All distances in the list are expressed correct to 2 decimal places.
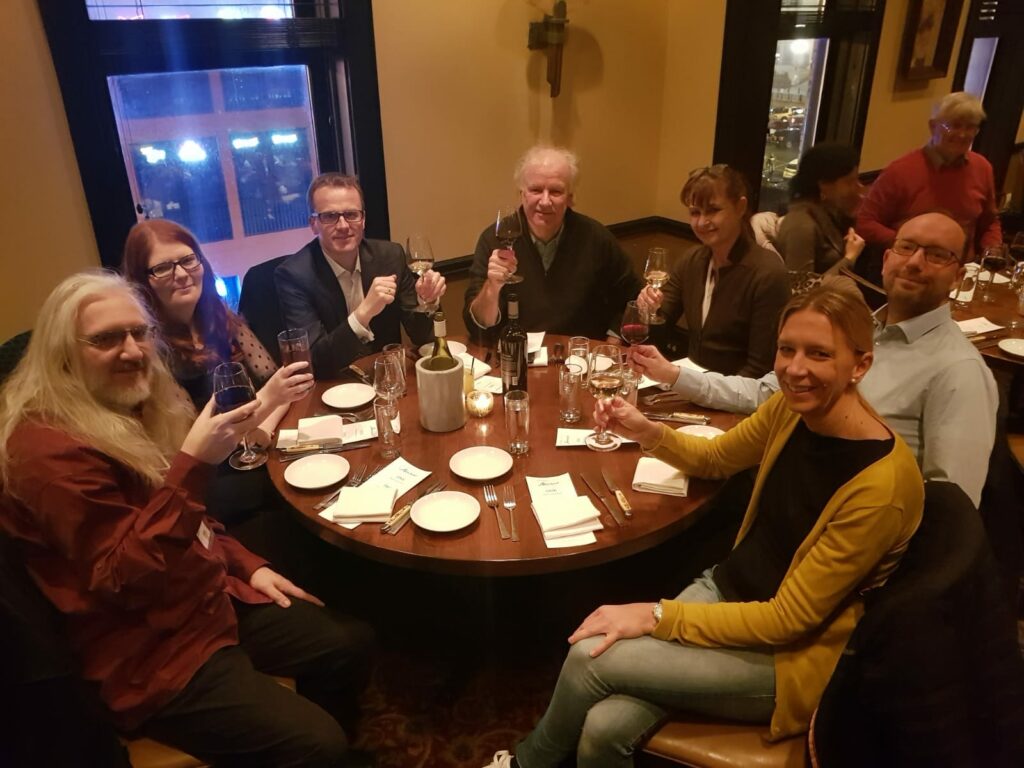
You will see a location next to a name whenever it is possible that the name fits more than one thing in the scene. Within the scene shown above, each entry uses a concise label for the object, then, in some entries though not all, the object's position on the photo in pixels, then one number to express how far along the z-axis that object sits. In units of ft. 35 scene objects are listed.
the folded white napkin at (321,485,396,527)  5.29
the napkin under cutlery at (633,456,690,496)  5.64
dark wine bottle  6.81
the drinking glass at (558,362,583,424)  6.48
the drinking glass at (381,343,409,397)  6.99
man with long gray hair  4.37
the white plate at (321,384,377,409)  7.06
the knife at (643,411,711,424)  6.52
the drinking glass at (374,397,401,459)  5.97
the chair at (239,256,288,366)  9.18
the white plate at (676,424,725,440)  6.26
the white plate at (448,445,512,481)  5.75
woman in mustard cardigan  4.31
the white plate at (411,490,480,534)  5.18
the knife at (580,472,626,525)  5.28
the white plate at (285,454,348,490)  5.72
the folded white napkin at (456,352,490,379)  7.57
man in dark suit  7.80
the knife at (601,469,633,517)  5.35
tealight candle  6.75
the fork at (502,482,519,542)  5.11
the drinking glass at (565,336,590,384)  7.23
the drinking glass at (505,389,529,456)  5.99
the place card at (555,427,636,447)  6.20
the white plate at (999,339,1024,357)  8.30
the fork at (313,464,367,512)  5.49
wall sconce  11.60
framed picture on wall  16.11
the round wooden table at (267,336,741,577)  4.93
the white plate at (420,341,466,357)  8.06
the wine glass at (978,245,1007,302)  10.18
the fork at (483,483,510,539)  5.12
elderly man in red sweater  12.25
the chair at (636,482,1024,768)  3.76
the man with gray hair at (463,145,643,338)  8.98
